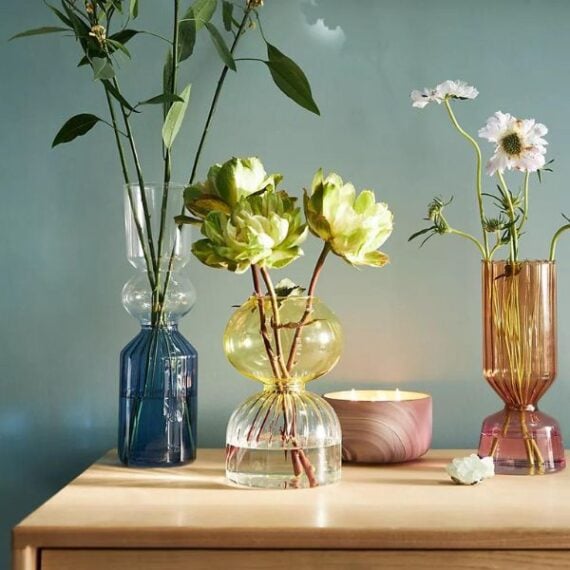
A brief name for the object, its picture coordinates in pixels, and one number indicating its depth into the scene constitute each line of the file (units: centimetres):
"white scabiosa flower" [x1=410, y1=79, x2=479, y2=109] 149
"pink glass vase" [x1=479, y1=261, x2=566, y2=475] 146
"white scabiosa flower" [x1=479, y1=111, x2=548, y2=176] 146
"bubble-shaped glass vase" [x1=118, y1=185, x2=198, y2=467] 148
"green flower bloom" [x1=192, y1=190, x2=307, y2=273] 133
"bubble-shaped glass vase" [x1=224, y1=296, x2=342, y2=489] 138
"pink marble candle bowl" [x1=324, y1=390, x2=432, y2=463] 148
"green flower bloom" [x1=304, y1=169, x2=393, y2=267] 136
